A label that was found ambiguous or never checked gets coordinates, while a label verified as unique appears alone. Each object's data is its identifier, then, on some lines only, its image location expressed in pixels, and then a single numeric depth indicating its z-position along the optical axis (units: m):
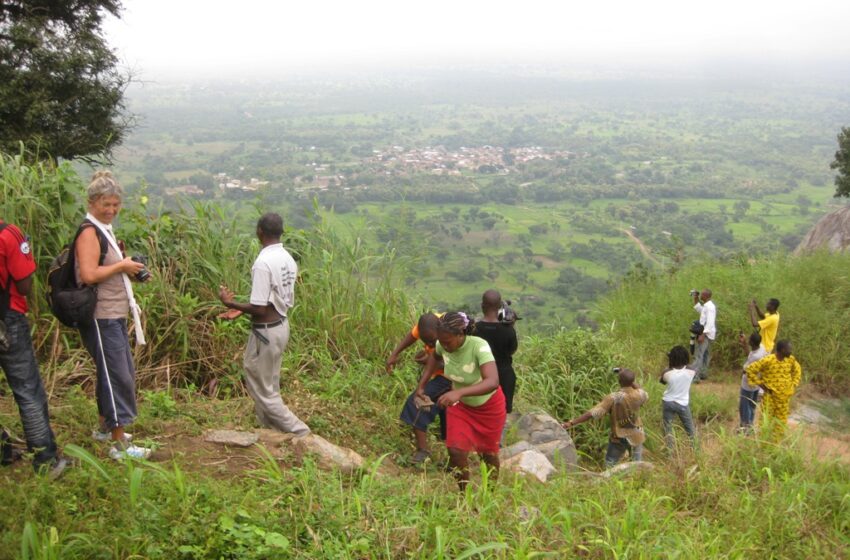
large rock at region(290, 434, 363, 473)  3.85
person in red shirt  3.03
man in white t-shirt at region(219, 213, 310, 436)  3.83
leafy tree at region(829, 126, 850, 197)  14.72
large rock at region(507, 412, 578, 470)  5.21
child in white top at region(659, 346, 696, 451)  5.55
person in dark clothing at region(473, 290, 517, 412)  4.73
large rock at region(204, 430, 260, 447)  3.81
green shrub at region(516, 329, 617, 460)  6.09
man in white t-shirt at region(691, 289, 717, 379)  8.32
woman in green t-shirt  3.81
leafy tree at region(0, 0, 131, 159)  8.47
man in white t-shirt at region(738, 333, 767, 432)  6.36
